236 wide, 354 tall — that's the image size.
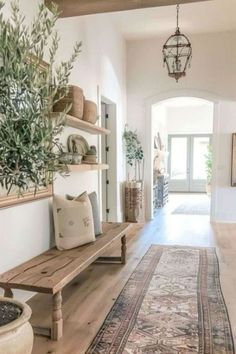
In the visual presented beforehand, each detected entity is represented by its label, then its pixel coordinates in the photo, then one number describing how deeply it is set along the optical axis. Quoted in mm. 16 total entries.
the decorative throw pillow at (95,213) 3930
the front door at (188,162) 13234
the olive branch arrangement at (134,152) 7109
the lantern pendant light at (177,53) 5035
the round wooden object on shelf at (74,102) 3509
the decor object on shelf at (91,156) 4269
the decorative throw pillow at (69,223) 3348
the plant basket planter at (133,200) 6926
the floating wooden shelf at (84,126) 3629
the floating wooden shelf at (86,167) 3655
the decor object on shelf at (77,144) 4121
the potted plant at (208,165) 12330
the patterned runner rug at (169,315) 2391
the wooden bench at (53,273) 2436
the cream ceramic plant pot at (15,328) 1575
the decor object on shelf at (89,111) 4097
